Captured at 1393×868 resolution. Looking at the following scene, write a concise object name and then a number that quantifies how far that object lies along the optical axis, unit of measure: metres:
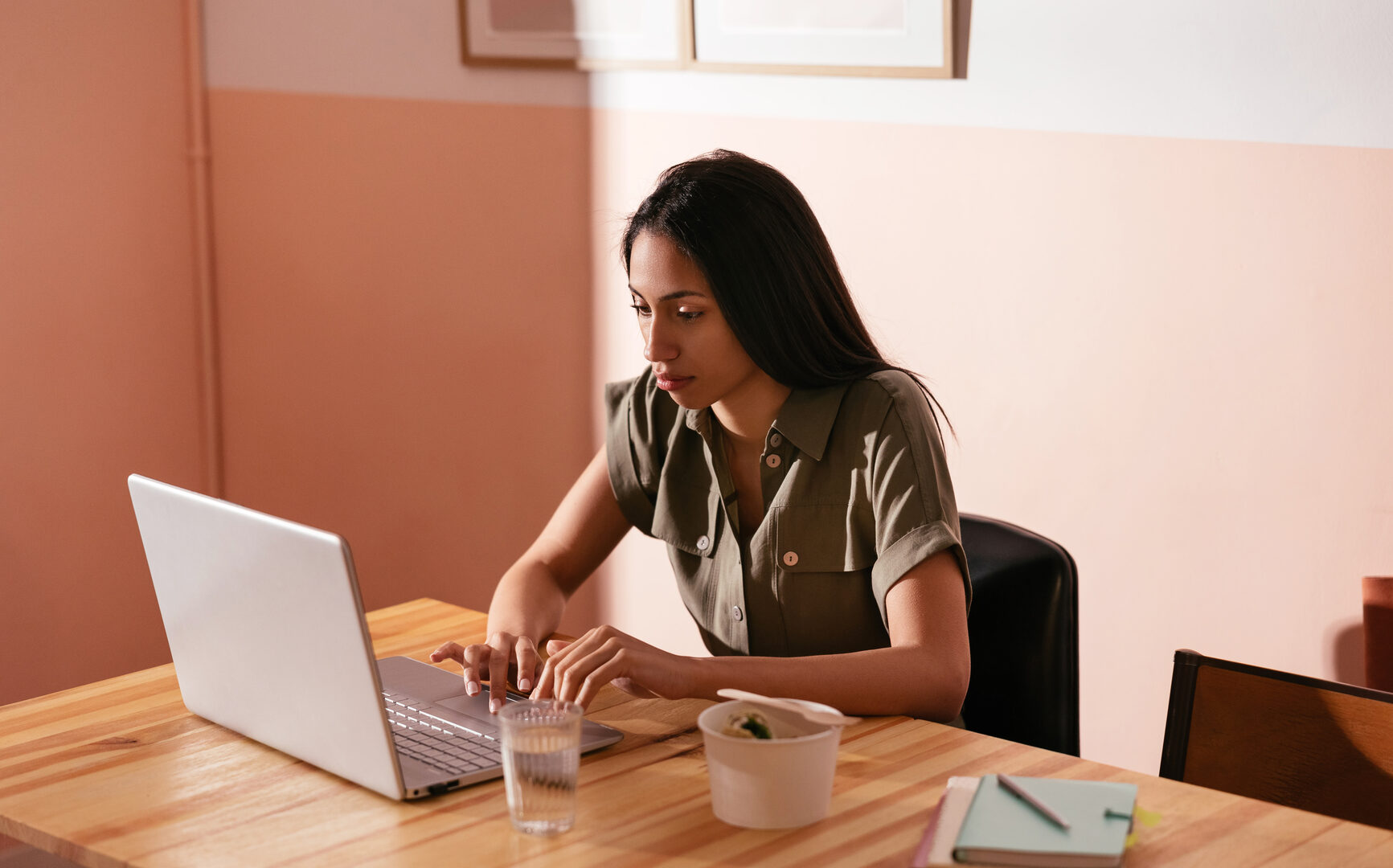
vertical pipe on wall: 2.98
